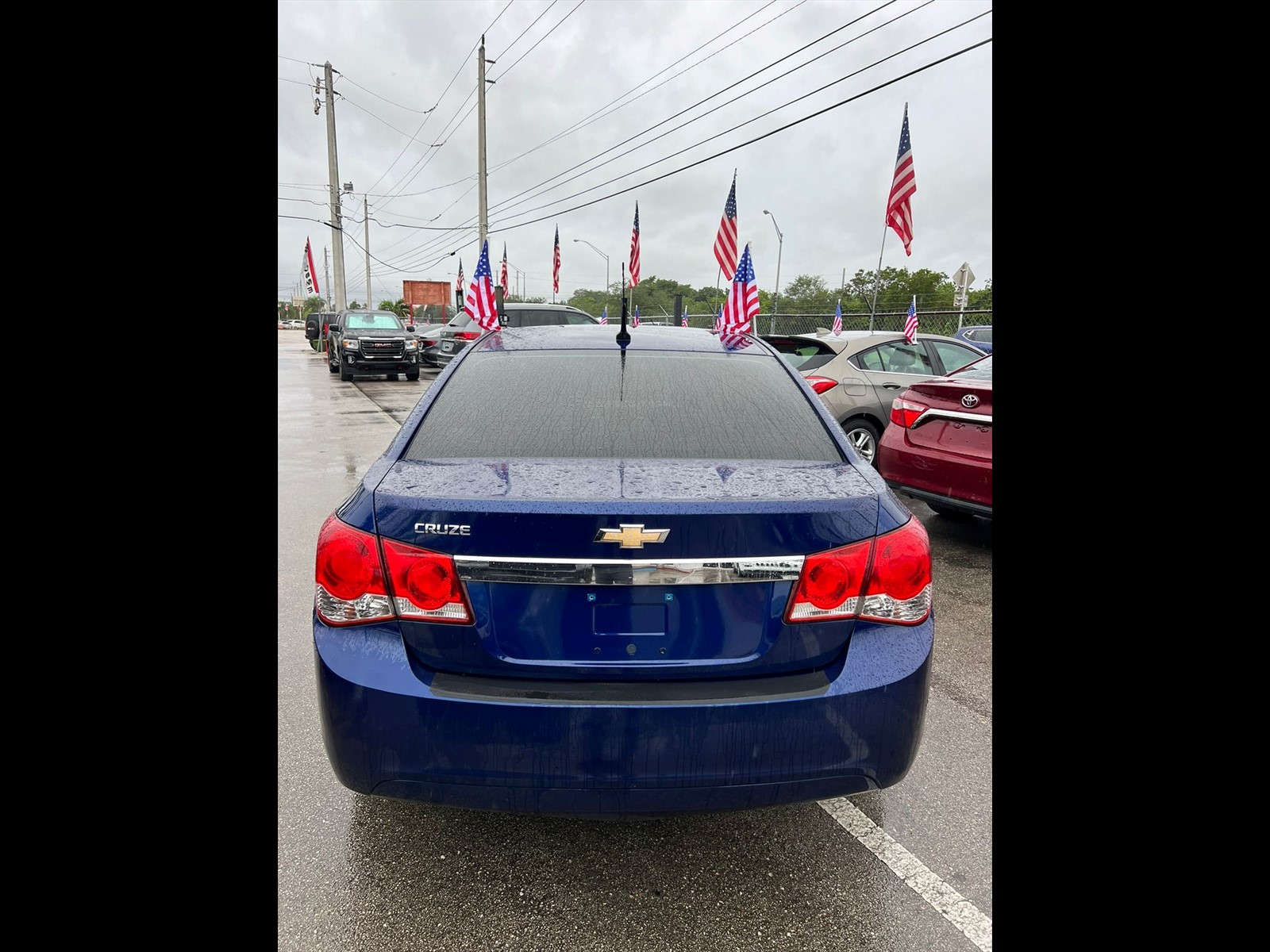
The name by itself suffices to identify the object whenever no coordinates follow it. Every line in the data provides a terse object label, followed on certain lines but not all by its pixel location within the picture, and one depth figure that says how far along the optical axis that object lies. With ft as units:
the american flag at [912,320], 59.99
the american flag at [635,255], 86.32
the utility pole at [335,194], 108.99
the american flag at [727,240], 52.65
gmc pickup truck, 65.67
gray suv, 55.11
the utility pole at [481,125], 89.10
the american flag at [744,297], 45.70
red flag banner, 153.07
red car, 16.62
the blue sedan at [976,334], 65.98
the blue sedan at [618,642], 5.73
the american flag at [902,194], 49.75
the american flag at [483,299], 50.47
